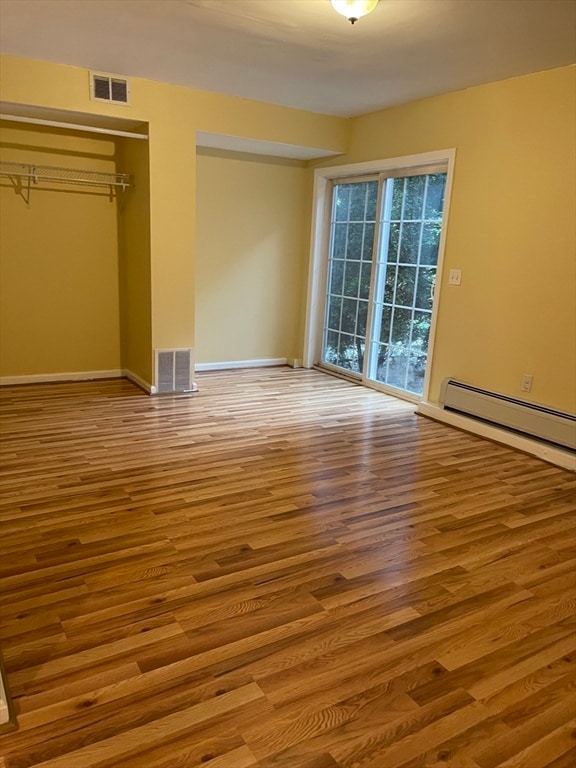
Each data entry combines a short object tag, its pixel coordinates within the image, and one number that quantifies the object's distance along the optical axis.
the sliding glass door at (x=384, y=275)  5.18
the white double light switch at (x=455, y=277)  4.70
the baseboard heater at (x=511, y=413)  3.95
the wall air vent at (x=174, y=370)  5.25
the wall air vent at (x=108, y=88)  4.41
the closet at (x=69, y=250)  5.10
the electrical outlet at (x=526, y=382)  4.21
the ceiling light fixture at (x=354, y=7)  2.77
